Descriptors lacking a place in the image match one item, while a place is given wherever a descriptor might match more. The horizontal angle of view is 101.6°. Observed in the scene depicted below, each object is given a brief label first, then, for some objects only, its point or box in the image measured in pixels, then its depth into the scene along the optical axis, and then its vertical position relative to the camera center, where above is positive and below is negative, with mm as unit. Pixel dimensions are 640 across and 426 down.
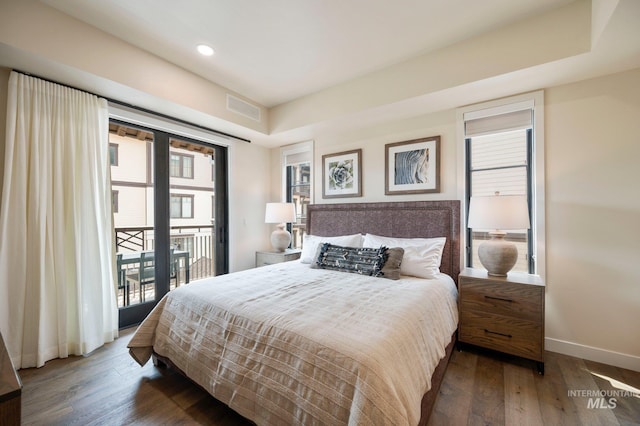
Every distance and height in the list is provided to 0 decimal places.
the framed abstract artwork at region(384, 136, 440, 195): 2996 +558
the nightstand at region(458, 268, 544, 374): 2059 -843
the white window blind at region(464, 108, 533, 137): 2545 +917
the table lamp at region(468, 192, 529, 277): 2207 -83
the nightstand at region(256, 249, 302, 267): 3792 -642
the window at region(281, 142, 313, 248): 4160 +525
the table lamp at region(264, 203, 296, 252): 3820 -66
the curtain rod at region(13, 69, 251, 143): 2274 +1156
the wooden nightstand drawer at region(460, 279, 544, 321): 2066 -722
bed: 1130 -706
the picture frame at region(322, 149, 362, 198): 3553 +553
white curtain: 2084 -99
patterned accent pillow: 2453 -473
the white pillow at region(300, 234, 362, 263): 3061 -352
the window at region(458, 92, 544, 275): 2455 +536
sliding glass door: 2938 +25
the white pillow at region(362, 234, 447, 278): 2459 -412
